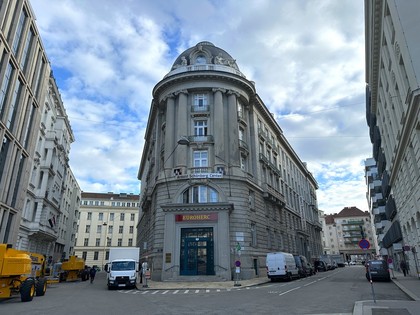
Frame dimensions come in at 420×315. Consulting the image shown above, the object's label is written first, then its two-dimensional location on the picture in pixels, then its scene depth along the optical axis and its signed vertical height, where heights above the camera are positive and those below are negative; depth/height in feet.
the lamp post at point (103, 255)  289.35 +13.83
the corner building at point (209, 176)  100.78 +31.90
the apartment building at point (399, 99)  61.82 +39.43
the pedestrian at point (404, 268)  102.99 -0.29
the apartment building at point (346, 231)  441.68 +48.98
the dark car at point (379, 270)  89.04 -0.66
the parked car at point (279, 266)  98.53 +0.85
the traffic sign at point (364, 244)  50.78 +3.54
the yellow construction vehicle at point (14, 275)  52.80 -0.28
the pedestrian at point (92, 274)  108.90 -0.66
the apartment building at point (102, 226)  291.99 +40.38
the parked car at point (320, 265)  180.04 +1.80
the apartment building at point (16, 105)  95.09 +52.41
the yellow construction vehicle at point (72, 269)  123.44 +1.19
